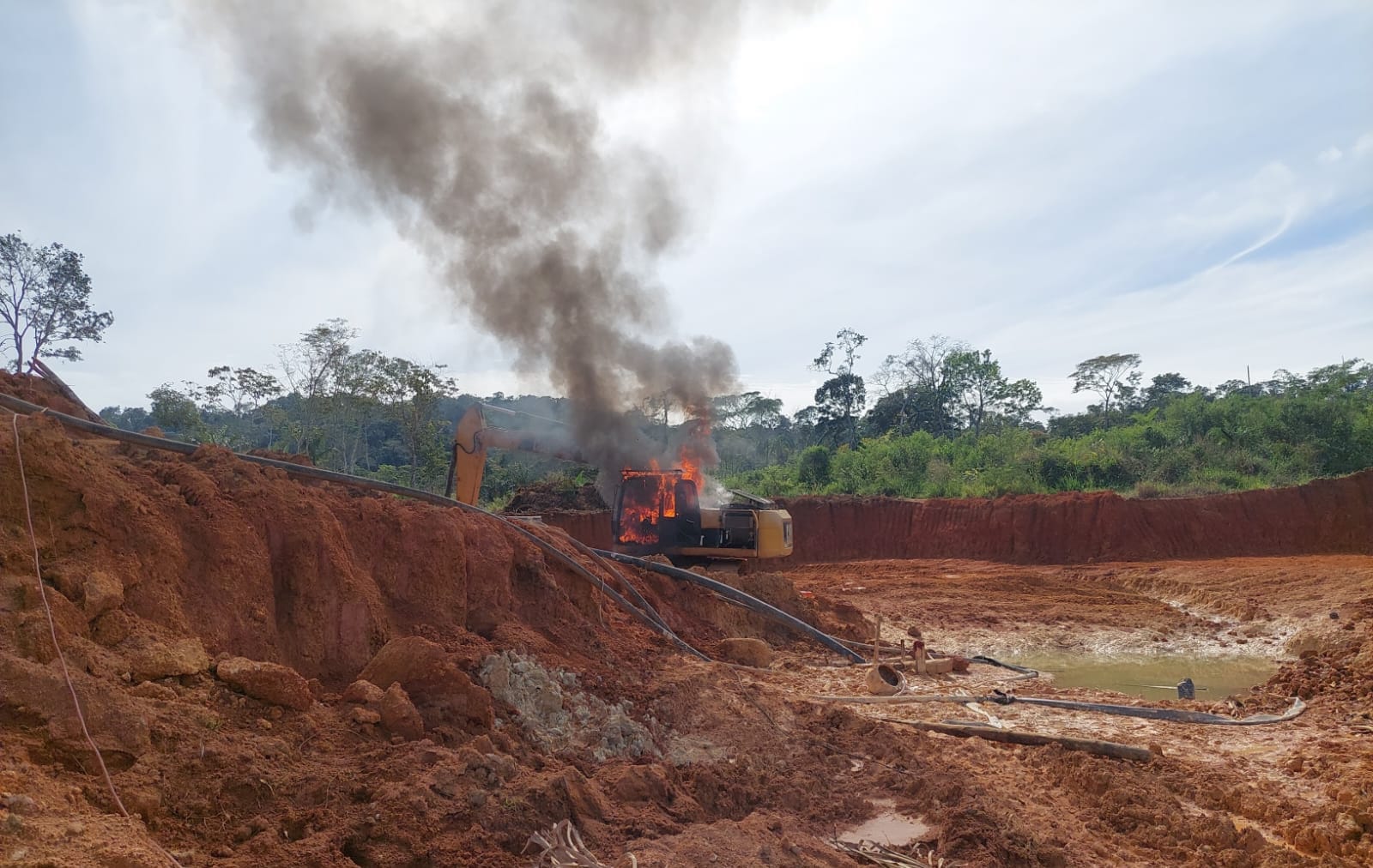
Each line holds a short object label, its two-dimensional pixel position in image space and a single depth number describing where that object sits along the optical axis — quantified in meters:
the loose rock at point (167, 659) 4.26
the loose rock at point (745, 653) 10.41
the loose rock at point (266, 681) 4.54
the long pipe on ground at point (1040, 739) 6.52
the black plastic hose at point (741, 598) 11.53
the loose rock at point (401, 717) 4.95
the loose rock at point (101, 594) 4.31
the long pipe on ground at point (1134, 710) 8.17
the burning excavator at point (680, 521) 14.12
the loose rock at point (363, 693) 5.07
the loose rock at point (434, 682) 5.40
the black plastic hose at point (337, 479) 5.70
